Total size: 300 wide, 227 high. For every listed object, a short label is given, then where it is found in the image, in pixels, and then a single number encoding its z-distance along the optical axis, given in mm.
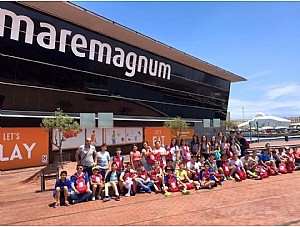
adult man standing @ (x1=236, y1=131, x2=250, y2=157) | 13225
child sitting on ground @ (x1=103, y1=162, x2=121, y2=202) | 8734
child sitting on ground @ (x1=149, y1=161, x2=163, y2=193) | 9441
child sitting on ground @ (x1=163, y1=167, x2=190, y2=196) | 9398
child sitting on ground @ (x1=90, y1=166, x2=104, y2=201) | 8602
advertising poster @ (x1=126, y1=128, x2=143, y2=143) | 24578
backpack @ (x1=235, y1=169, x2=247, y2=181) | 11195
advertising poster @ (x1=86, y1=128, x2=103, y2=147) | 21016
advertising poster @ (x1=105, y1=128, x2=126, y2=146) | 22623
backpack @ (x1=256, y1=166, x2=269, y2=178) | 11588
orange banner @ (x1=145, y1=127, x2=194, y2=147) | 26797
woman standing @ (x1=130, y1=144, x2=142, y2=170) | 9968
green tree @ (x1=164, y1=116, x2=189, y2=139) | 26266
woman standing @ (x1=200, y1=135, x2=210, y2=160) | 11945
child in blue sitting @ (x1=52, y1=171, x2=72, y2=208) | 7992
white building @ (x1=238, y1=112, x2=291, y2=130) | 102312
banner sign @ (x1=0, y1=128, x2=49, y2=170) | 16047
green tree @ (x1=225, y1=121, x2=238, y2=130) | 61838
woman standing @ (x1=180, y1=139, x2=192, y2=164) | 11156
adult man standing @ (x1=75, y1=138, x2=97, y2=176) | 9133
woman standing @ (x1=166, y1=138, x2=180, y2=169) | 10747
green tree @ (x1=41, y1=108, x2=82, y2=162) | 14375
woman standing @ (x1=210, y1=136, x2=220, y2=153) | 12036
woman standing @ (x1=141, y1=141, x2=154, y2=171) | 10141
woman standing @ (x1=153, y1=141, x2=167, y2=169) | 10320
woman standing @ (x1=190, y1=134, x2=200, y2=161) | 11875
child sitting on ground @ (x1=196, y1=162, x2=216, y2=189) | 9828
